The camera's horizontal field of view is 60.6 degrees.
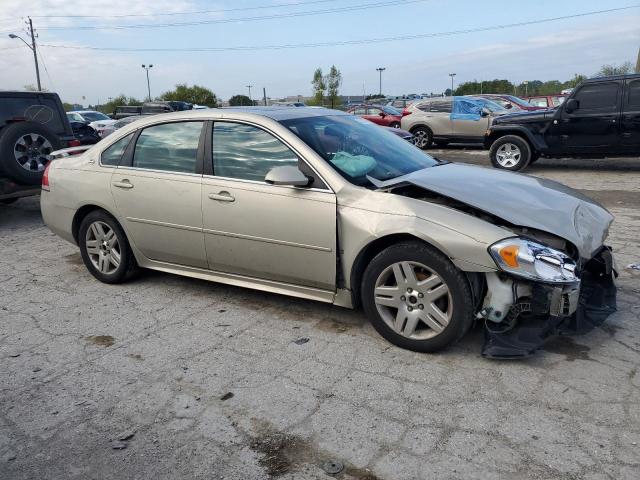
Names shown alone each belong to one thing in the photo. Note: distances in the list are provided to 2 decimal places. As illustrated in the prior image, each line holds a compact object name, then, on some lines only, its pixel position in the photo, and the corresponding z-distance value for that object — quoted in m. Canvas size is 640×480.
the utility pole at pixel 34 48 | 45.53
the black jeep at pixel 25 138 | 7.00
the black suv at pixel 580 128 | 10.29
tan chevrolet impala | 3.22
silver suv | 15.51
